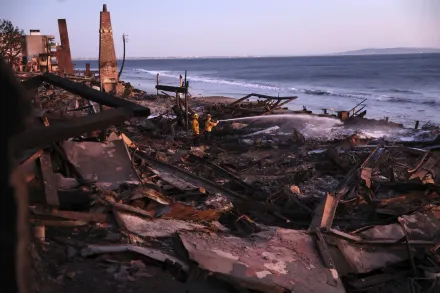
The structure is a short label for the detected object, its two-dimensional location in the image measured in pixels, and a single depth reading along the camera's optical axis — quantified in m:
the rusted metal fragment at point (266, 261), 3.92
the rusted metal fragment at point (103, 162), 5.60
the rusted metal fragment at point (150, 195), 5.28
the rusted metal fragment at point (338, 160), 10.67
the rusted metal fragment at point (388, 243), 5.30
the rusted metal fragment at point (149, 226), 4.48
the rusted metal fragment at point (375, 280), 5.08
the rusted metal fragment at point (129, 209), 4.59
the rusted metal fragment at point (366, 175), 8.21
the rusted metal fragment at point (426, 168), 9.04
